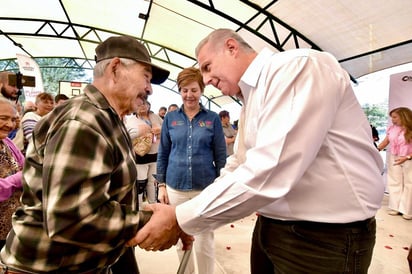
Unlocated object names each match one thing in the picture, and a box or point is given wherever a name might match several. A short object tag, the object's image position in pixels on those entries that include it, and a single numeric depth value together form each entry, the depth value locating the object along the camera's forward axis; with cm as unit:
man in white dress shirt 80
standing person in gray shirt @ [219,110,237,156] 515
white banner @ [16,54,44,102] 701
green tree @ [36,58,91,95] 1382
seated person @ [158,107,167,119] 767
